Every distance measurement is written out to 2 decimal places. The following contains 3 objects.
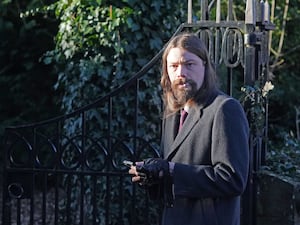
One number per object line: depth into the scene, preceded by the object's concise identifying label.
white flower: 6.16
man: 3.89
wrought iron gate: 6.26
